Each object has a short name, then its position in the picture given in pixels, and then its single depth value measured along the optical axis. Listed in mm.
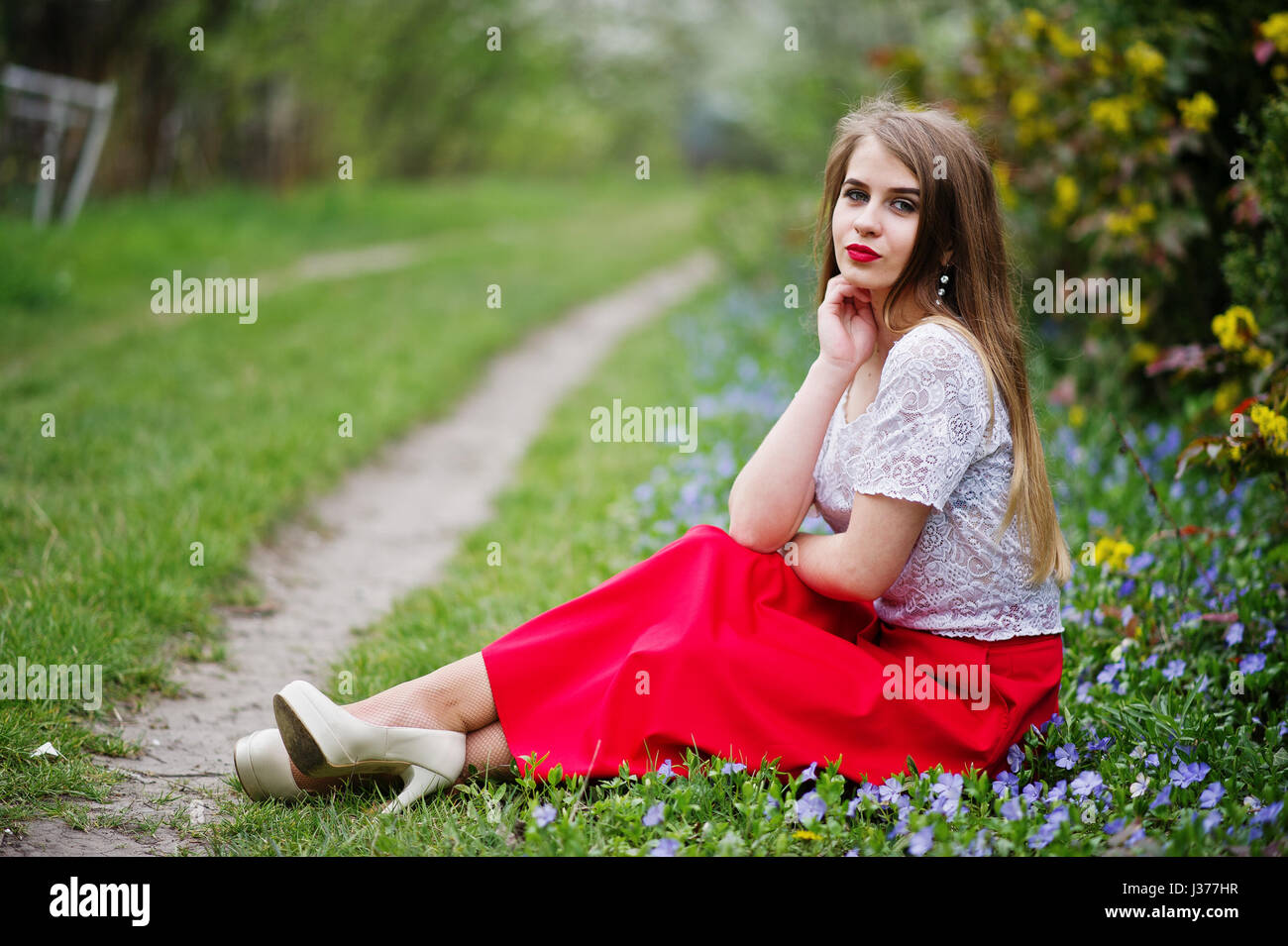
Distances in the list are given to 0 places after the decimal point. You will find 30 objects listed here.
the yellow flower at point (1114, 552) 3025
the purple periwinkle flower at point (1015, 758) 2439
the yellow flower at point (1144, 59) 4039
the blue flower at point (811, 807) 2150
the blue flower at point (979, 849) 2023
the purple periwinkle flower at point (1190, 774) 2256
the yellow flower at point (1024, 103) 4980
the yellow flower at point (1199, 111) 3967
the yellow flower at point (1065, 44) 4613
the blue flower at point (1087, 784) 2271
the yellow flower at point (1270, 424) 2660
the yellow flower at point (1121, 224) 4344
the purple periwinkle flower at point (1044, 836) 2045
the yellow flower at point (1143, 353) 4570
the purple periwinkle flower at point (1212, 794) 2162
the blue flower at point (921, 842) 1996
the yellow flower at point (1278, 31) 3404
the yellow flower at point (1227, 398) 3617
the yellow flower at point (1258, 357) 3193
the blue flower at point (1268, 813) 2029
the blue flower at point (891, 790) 2211
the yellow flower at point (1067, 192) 4625
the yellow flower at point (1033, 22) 4730
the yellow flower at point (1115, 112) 4266
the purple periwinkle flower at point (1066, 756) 2389
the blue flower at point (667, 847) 2031
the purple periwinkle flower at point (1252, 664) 2670
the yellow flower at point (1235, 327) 3225
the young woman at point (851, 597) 2232
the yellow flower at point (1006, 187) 4922
